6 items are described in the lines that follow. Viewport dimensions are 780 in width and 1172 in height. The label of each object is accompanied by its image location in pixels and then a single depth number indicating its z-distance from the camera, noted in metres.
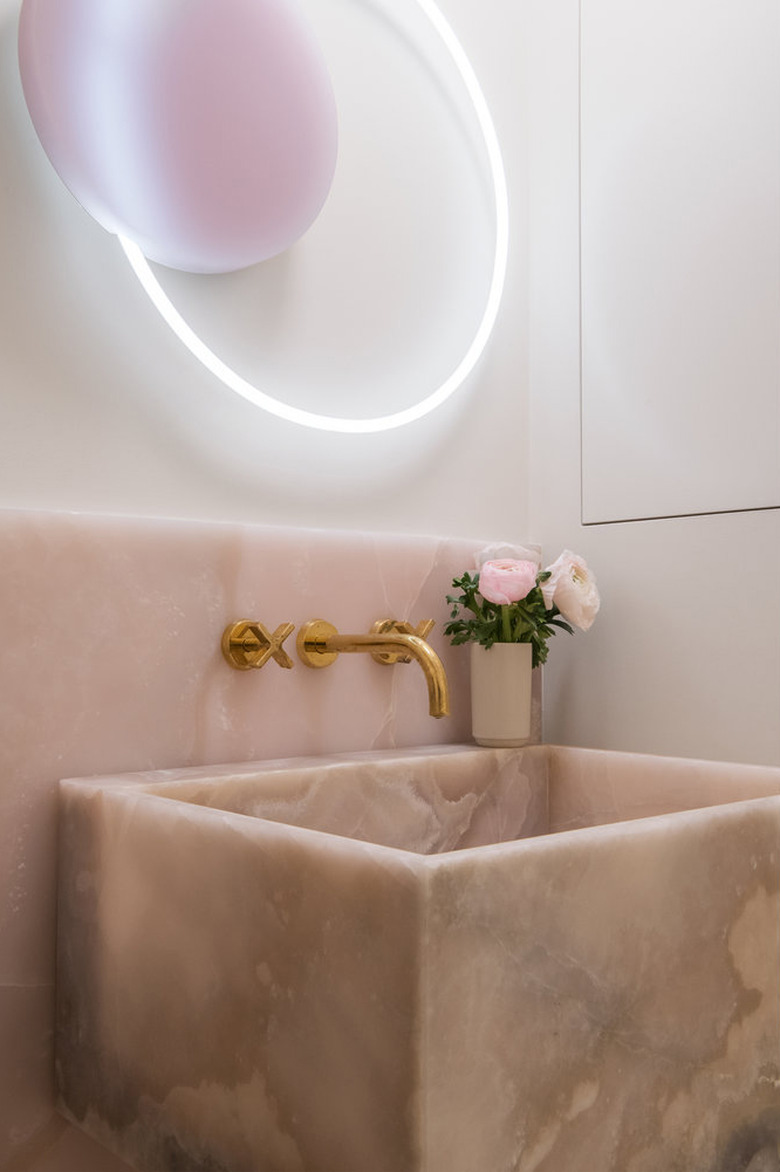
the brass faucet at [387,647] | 1.01
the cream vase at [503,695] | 1.23
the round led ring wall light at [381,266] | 1.16
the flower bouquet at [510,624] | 1.22
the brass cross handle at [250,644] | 1.06
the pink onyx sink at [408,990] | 0.62
